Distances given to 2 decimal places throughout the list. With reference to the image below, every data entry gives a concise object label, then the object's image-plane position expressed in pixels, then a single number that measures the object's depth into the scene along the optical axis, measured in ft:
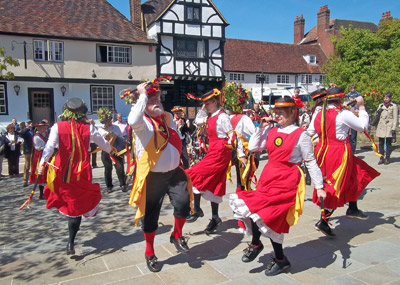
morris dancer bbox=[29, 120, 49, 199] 25.67
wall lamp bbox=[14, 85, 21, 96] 61.21
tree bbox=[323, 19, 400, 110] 72.90
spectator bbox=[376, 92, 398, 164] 32.63
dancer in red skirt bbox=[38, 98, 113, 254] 14.28
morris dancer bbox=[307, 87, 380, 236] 14.73
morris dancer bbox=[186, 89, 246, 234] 16.07
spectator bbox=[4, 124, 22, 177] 35.73
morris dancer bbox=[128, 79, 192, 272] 12.19
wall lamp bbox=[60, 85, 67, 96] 64.75
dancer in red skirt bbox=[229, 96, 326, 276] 11.19
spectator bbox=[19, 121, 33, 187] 32.14
